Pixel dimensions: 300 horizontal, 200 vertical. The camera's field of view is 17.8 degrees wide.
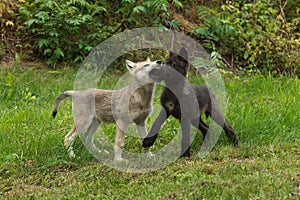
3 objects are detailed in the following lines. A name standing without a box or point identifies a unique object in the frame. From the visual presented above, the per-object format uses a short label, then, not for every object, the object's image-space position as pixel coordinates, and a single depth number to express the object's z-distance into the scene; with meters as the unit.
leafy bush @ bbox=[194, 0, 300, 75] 19.87
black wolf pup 11.20
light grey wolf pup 11.65
